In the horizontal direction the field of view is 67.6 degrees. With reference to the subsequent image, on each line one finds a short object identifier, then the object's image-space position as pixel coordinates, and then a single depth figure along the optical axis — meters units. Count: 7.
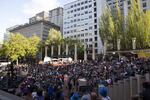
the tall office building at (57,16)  69.49
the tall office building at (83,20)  43.77
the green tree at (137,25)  20.79
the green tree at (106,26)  23.71
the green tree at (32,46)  28.83
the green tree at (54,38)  32.28
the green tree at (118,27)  23.10
